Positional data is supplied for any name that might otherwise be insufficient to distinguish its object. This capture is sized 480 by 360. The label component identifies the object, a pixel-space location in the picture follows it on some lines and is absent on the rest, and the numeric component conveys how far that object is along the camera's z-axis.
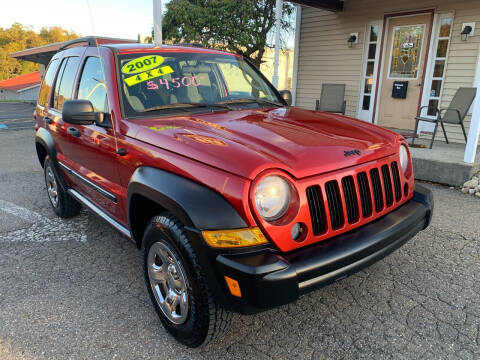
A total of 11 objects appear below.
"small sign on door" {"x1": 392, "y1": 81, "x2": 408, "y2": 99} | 8.01
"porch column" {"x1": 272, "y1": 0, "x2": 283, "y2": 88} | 8.12
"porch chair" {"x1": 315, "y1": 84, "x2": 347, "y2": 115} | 9.01
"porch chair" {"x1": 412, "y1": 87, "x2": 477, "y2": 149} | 6.35
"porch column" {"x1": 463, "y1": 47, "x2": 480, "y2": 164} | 5.11
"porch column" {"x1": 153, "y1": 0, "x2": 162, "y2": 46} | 7.02
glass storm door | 7.69
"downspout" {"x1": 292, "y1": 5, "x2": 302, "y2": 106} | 9.77
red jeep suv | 1.84
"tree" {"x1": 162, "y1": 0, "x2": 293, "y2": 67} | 14.55
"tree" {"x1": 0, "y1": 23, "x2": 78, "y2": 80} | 74.75
